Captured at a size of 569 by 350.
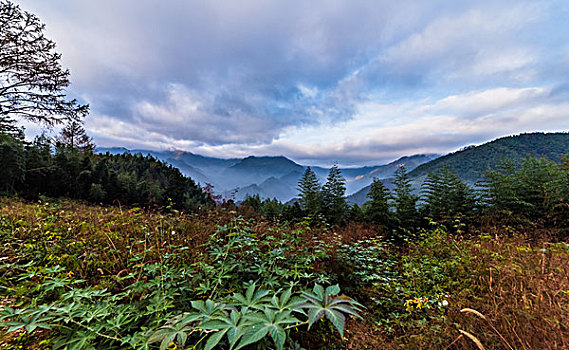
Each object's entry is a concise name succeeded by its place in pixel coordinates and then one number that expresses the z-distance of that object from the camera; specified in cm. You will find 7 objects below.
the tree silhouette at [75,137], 2125
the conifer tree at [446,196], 672
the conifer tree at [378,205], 728
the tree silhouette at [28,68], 887
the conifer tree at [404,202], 711
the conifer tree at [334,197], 820
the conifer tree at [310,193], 846
